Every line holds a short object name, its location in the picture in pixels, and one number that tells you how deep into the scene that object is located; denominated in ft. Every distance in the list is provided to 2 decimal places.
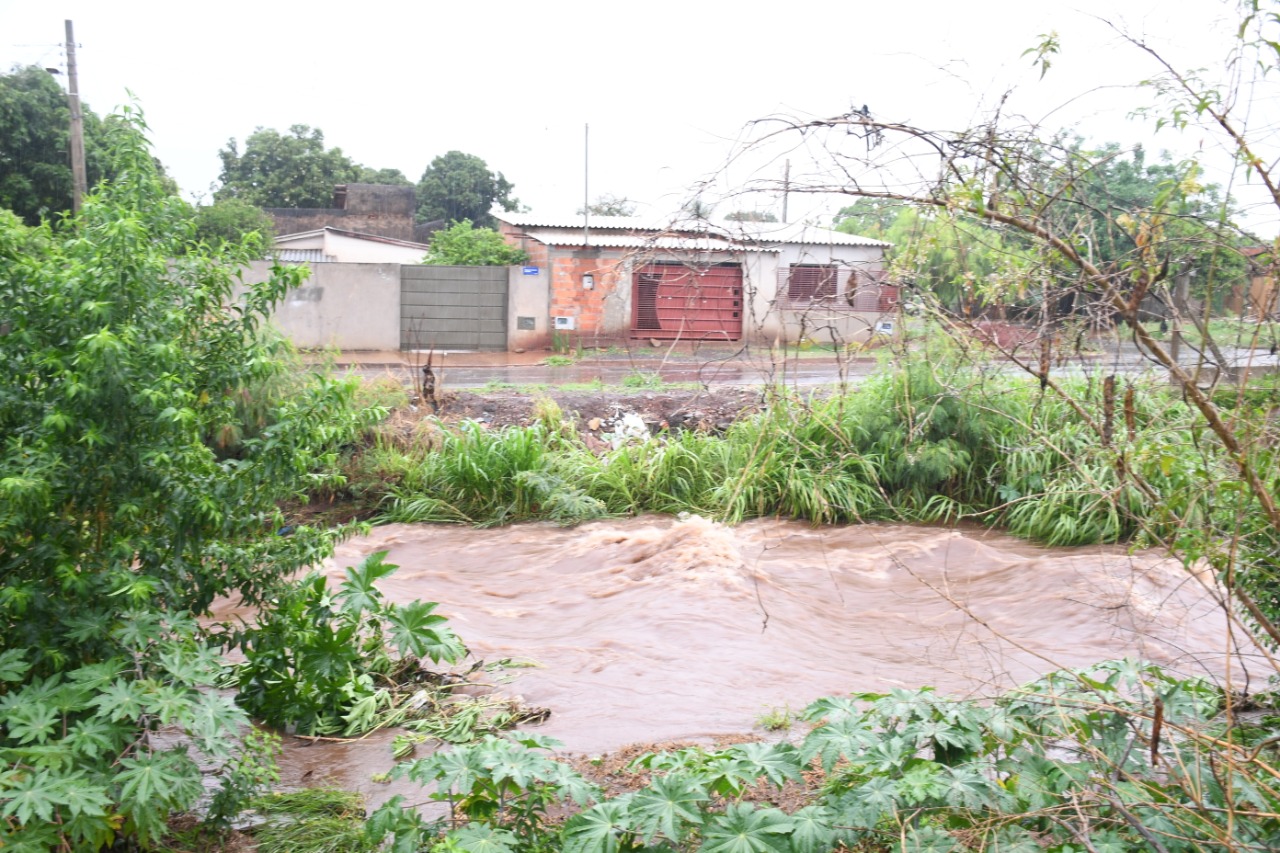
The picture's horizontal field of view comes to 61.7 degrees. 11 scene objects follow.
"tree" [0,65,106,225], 77.51
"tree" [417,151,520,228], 151.53
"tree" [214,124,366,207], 142.92
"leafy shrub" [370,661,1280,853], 10.15
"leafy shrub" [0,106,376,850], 12.04
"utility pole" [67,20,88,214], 65.98
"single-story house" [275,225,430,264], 106.32
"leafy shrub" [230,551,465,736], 16.46
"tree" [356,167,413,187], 153.89
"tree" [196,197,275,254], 91.76
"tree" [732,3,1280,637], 9.93
